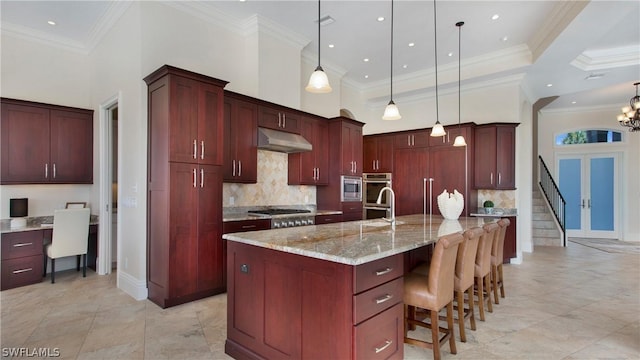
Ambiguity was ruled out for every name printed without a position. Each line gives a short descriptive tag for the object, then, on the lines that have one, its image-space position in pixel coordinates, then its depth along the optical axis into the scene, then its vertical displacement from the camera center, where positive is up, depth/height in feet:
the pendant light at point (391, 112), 11.68 +2.49
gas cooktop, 15.18 -1.51
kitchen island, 6.00 -2.35
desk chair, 13.96 -2.43
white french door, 28.60 -1.13
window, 28.78 +3.99
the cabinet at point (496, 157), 19.19 +1.40
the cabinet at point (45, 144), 14.40 +1.78
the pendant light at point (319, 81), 8.82 +2.73
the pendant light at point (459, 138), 15.61 +2.15
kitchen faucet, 10.49 -1.42
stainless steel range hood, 14.93 +1.88
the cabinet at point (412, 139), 21.50 +2.85
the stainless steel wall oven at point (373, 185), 22.86 -0.32
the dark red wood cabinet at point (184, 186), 11.28 -0.20
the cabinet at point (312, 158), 17.44 +1.26
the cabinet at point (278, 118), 15.31 +3.12
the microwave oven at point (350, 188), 18.66 -0.45
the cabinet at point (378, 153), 23.08 +2.01
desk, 13.30 -3.09
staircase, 25.38 -3.75
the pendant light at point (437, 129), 14.35 +2.30
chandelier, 21.42 +4.54
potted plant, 19.75 -1.63
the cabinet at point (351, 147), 18.92 +2.05
